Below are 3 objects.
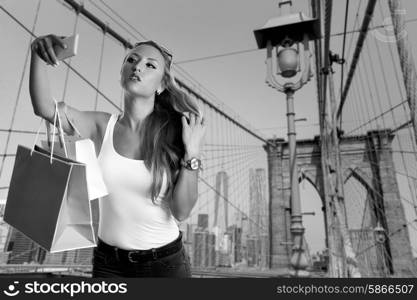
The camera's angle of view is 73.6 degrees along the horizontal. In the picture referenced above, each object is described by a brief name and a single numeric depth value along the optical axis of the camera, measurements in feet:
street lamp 9.30
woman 2.04
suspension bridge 7.99
